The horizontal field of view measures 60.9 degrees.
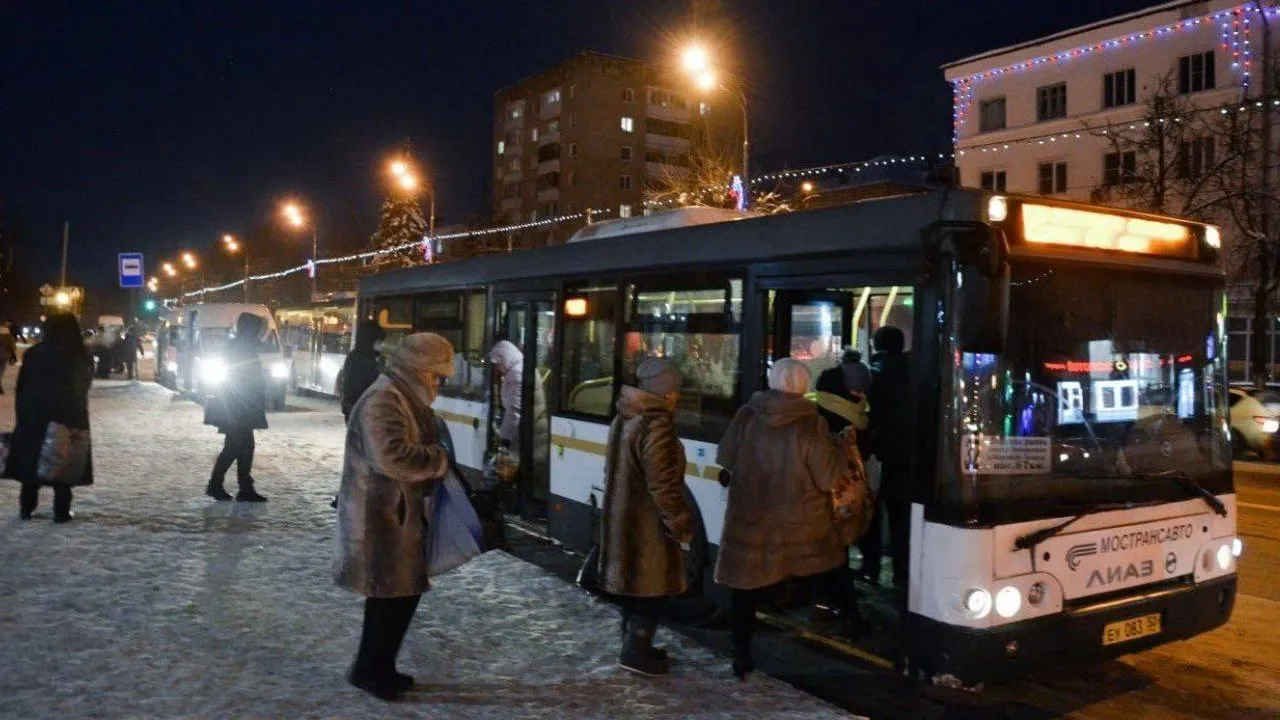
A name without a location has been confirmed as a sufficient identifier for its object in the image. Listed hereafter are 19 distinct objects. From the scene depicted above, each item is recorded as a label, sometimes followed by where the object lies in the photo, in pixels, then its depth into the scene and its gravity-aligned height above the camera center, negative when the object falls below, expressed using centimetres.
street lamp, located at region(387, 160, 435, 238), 2835 +508
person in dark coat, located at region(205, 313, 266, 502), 1066 -46
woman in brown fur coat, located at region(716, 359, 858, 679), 563 -67
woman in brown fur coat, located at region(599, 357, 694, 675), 550 -74
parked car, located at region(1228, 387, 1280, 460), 2012 -90
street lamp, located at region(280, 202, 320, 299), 4328 +599
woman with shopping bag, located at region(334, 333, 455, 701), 494 -52
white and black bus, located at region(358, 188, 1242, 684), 530 -15
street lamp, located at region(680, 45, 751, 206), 1841 +517
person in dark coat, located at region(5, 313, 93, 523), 937 -35
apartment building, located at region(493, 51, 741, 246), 8138 +1812
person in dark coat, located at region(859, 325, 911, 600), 677 -30
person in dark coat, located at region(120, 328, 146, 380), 3600 +31
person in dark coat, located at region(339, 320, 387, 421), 1023 -1
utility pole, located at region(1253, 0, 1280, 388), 2648 +473
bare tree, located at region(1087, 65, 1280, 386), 2695 +530
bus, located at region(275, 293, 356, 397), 3020 +62
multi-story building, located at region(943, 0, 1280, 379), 3334 +968
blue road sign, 4147 +348
